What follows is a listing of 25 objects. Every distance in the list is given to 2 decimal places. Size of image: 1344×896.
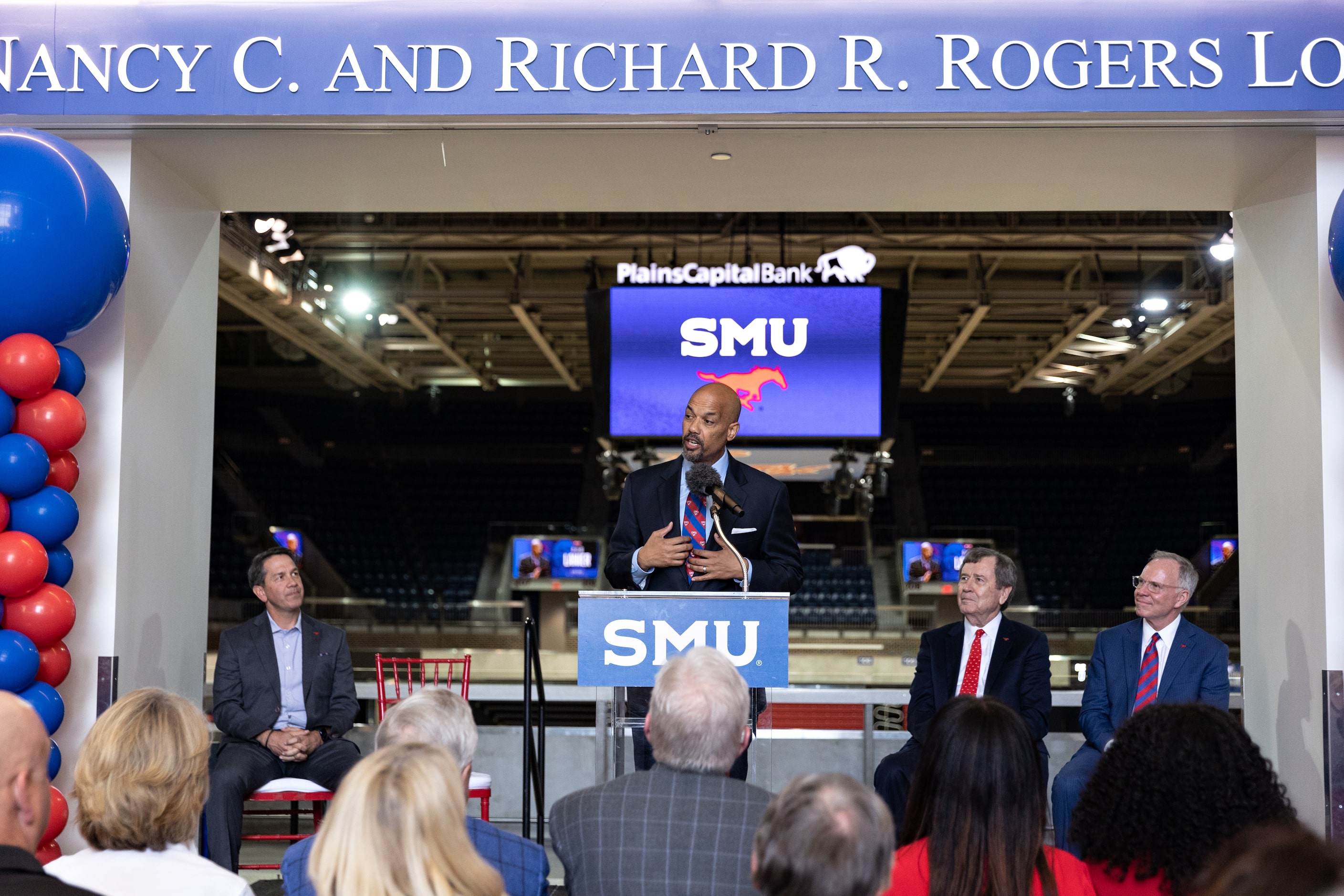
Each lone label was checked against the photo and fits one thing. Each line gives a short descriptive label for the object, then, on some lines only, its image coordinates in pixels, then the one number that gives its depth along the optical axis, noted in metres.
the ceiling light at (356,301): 12.08
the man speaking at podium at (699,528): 3.52
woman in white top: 2.02
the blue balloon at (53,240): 3.75
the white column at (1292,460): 4.29
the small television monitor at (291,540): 18.16
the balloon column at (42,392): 3.68
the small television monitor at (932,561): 18.47
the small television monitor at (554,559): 18.70
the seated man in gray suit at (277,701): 4.17
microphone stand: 3.50
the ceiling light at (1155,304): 11.75
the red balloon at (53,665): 3.84
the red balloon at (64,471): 3.94
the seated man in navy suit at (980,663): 4.38
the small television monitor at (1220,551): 18.31
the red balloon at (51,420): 3.79
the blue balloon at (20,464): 3.67
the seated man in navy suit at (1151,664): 4.39
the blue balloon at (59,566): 3.88
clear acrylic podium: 3.35
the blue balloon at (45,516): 3.74
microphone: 3.49
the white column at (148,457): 4.31
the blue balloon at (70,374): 3.97
